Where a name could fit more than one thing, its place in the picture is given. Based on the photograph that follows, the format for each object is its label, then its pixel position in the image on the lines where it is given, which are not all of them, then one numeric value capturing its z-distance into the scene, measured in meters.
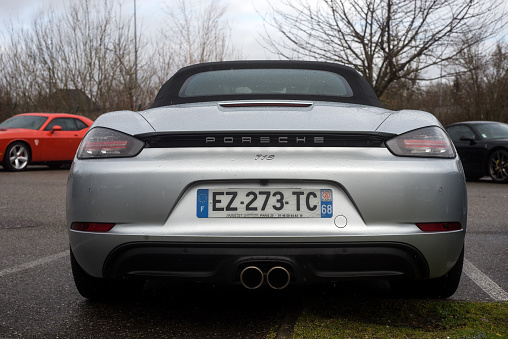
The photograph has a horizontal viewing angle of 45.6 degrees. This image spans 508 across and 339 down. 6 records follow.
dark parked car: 11.95
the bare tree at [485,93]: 29.89
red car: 13.97
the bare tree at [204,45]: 24.72
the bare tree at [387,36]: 17.97
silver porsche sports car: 2.50
